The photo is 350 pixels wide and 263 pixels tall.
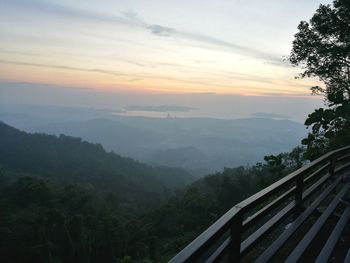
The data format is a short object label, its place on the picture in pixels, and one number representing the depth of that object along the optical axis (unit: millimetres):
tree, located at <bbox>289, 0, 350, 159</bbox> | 15328
